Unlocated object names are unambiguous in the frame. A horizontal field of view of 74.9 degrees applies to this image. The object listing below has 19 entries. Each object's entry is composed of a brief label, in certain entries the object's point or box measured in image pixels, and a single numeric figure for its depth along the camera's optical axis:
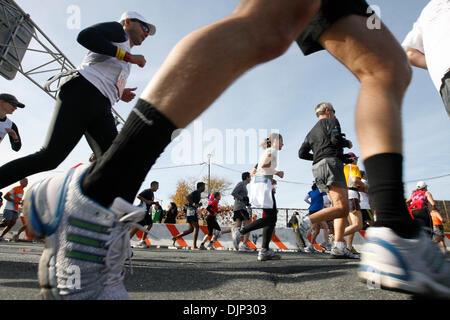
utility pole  40.76
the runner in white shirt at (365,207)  6.41
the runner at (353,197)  5.07
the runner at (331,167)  3.83
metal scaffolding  8.09
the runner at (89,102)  1.89
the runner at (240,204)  7.62
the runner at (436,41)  1.79
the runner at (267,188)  4.62
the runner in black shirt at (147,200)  7.28
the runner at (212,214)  8.17
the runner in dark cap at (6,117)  3.39
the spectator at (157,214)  11.76
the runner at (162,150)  0.74
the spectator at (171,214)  10.65
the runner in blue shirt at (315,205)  6.82
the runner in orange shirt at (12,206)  8.07
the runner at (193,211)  7.90
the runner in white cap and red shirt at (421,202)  6.52
